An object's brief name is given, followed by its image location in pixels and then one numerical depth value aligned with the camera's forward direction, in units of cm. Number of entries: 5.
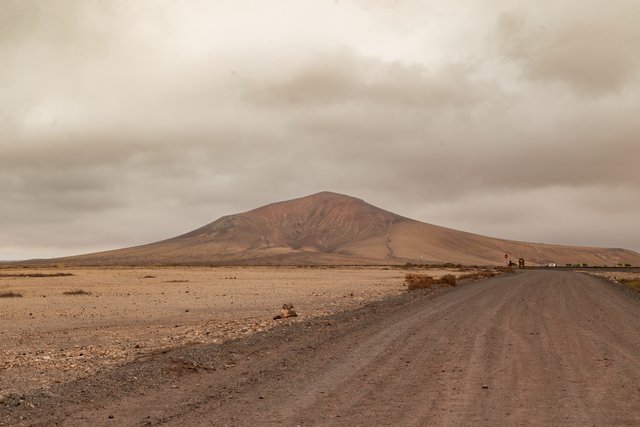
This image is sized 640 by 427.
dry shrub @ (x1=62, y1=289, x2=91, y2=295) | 3953
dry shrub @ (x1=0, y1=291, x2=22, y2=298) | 3726
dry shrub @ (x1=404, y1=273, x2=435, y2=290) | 4394
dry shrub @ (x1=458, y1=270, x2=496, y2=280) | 6333
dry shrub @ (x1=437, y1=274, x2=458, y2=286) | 4712
